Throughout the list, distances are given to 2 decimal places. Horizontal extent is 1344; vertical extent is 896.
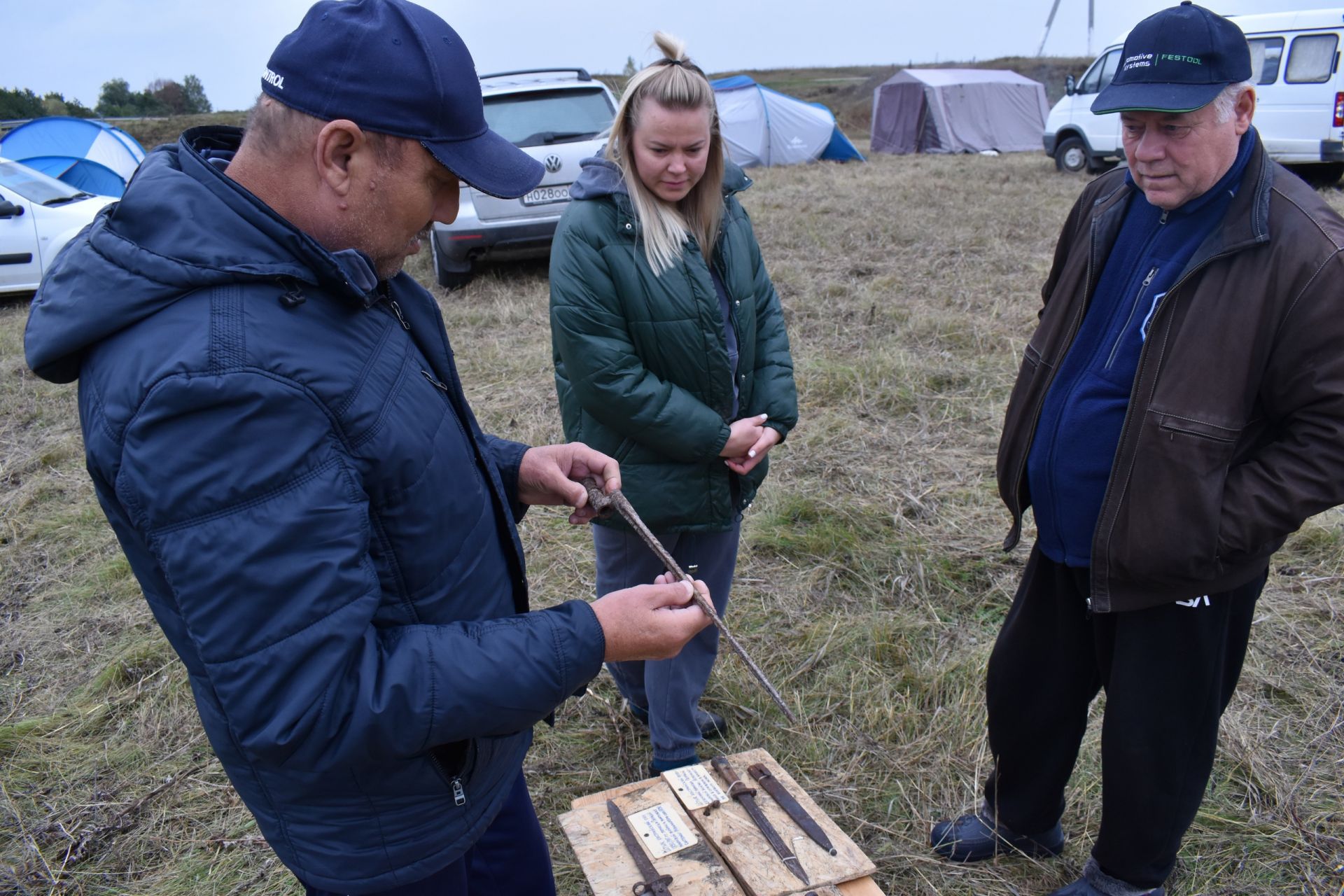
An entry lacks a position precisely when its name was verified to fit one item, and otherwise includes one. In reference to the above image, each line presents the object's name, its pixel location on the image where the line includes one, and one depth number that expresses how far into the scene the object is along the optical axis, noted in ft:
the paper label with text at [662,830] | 6.49
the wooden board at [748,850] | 6.14
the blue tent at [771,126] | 58.80
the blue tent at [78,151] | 41.32
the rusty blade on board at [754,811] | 6.27
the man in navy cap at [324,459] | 3.26
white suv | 24.75
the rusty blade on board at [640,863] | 6.08
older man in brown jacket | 5.36
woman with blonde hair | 7.28
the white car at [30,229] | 29.01
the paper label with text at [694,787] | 6.93
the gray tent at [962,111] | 65.82
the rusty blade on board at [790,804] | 6.51
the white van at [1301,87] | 36.14
